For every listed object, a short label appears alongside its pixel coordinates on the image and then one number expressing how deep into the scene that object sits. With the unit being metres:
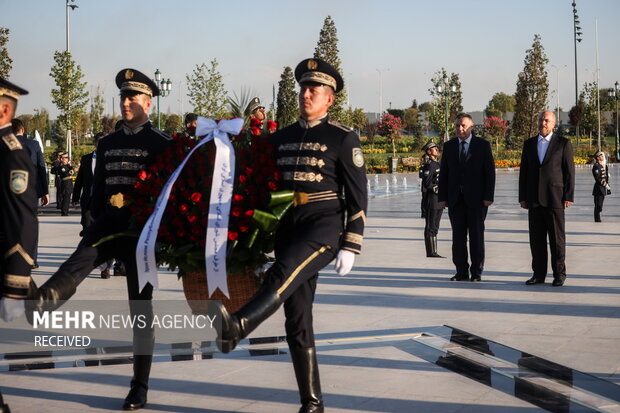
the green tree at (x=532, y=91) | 72.25
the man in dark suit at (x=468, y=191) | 11.09
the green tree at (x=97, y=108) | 72.31
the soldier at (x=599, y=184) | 19.58
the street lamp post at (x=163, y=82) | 46.28
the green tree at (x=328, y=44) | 66.00
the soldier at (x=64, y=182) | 23.40
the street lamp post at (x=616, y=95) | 72.61
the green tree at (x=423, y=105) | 144.84
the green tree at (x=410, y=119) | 112.19
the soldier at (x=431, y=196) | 13.80
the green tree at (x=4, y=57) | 36.53
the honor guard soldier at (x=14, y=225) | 4.83
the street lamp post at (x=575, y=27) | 70.74
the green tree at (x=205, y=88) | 54.25
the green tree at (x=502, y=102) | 141.12
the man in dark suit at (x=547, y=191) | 10.77
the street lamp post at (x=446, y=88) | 55.38
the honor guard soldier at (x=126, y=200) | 5.60
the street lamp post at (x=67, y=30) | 40.42
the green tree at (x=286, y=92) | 80.66
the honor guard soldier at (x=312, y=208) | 5.17
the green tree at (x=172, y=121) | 79.47
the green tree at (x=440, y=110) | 68.19
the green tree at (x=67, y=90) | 39.56
